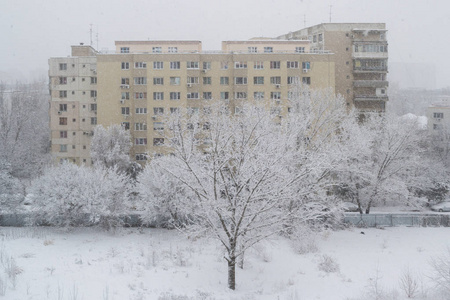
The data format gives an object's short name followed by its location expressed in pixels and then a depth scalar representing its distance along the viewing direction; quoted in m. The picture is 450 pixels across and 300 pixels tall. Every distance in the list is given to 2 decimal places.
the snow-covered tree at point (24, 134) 41.81
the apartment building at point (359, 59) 48.75
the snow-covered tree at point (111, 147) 36.84
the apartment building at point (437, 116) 58.12
